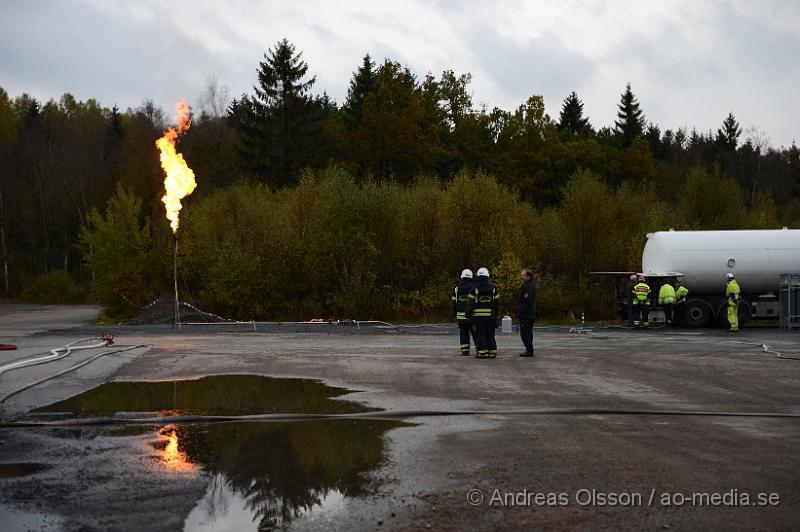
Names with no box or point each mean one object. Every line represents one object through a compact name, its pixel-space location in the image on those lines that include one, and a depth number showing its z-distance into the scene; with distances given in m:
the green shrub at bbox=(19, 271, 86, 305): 61.06
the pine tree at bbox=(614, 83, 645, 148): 89.00
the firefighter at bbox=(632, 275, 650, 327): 28.28
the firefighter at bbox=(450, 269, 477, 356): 17.61
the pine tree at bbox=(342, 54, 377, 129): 65.31
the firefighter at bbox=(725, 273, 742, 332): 26.91
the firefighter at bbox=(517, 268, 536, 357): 17.89
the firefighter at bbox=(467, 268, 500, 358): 17.08
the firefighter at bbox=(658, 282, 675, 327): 28.67
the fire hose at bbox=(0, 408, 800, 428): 9.84
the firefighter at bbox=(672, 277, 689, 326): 28.84
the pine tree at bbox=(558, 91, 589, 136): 82.00
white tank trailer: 29.72
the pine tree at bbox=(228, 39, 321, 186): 59.53
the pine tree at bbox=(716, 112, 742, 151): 91.64
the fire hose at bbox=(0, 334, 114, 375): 14.49
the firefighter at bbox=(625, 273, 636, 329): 29.25
